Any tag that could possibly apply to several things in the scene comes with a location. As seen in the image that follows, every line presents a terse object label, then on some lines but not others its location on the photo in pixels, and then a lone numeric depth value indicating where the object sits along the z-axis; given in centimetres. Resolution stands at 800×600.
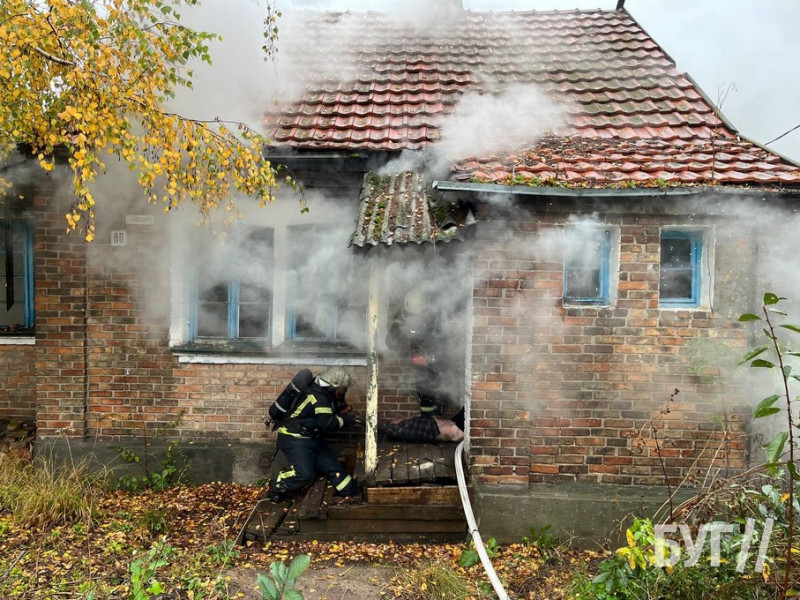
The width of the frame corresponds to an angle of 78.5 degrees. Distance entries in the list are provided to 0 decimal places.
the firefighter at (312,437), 500
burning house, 456
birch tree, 356
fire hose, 362
